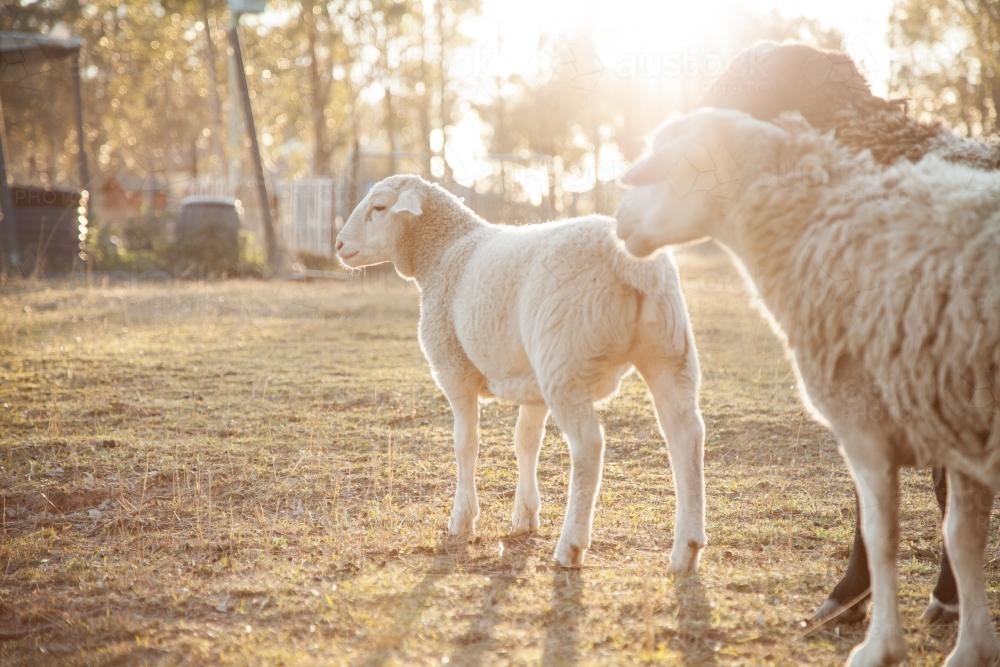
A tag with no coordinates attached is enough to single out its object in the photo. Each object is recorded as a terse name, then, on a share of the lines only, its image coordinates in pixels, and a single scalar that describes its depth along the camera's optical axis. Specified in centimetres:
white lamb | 446
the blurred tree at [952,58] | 1625
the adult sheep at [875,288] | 302
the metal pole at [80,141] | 2216
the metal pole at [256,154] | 2077
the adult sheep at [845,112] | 348
